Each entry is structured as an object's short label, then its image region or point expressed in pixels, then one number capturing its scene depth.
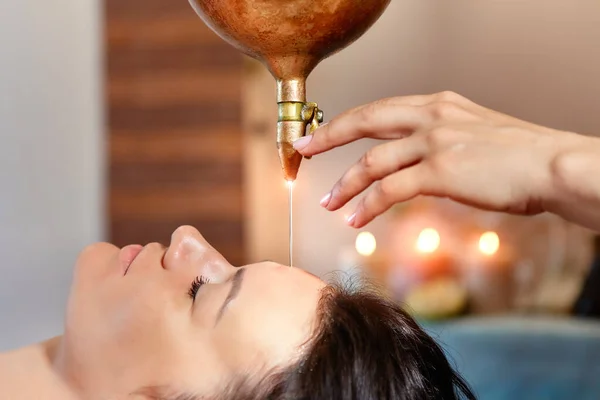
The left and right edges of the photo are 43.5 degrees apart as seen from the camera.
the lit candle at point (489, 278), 2.54
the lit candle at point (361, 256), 2.53
